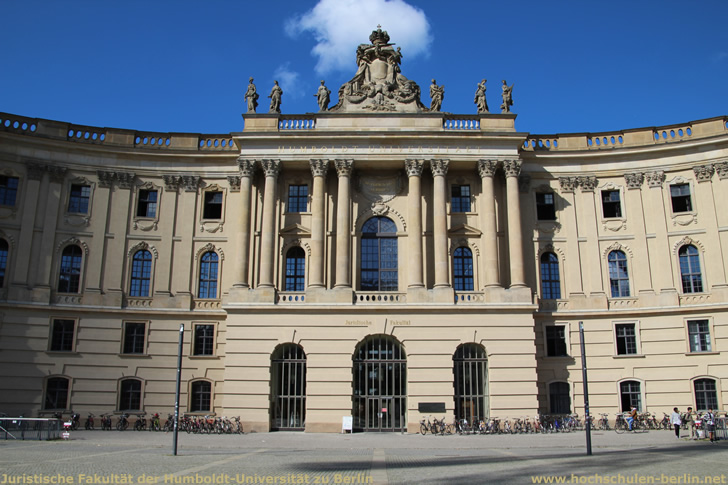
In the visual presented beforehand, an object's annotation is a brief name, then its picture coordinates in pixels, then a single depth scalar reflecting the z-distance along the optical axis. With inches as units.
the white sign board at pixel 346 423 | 1464.1
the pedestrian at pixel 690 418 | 1288.1
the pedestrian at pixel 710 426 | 1202.1
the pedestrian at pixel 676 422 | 1300.4
